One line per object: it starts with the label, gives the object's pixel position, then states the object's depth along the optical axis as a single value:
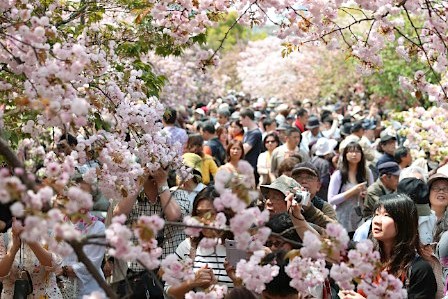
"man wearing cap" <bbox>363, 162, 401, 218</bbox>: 13.68
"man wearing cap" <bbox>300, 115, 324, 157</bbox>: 22.64
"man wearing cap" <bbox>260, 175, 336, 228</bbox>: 10.07
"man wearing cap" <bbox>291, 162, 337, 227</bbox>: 10.21
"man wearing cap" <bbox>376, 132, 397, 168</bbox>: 17.59
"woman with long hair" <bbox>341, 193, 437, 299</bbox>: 8.01
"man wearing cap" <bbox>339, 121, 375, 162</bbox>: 18.69
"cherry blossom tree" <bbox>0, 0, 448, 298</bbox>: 5.48
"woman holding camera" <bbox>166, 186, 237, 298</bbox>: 7.95
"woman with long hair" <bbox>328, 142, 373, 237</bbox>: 14.54
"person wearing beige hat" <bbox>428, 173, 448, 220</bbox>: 11.76
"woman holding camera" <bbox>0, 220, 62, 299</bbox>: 8.90
